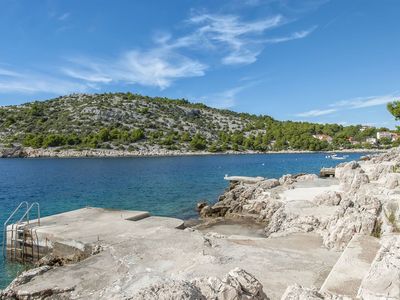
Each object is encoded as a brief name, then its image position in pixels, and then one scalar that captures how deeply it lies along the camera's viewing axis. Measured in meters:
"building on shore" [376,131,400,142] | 137.02
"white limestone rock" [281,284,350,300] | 3.85
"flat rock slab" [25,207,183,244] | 11.30
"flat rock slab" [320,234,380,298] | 5.47
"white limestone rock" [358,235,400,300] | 3.74
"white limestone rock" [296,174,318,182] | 28.62
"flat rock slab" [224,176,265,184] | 33.09
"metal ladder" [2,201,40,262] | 12.35
